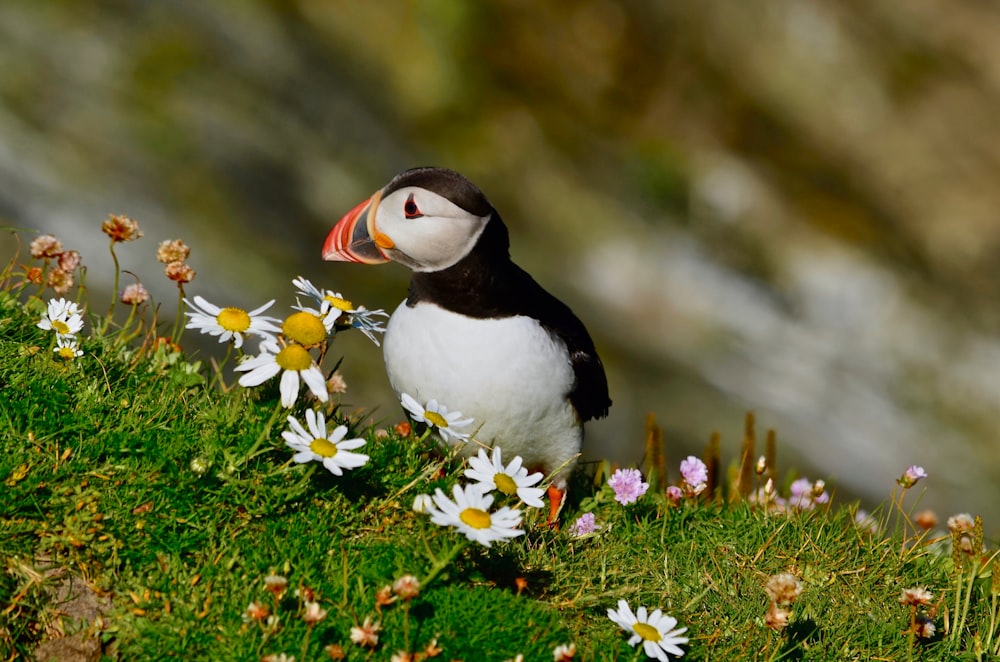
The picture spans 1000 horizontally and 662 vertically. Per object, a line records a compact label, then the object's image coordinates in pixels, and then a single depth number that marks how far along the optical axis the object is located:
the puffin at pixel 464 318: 7.56
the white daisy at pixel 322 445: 6.14
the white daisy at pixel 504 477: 6.37
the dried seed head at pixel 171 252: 7.92
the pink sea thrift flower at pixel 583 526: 7.89
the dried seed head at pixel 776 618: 6.06
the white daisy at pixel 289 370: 6.36
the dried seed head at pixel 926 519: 9.32
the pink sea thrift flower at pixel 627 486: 7.96
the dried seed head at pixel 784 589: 6.18
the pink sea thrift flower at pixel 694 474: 8.33
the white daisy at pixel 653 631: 5.92
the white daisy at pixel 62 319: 7.25
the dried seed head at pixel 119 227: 7.84
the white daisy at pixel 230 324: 6.64
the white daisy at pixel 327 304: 7.05
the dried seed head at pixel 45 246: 8.30
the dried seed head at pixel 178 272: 7.75
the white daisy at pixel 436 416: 7.14
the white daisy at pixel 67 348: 7.15
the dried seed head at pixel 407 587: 5.35
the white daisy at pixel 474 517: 5.61
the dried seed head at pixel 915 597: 6.79
